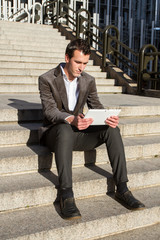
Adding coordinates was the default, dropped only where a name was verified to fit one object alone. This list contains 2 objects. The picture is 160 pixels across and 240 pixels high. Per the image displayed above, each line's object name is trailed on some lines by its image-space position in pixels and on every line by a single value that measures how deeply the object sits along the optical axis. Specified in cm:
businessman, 263
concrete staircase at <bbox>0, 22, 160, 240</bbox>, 248
